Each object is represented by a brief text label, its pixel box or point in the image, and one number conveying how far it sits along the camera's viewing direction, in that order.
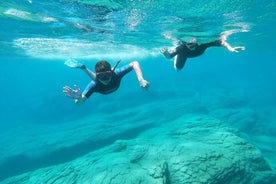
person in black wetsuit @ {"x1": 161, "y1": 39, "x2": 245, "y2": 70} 6.54
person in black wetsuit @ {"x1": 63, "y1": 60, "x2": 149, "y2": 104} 4.55
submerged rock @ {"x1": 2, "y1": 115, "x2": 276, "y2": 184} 7.26
